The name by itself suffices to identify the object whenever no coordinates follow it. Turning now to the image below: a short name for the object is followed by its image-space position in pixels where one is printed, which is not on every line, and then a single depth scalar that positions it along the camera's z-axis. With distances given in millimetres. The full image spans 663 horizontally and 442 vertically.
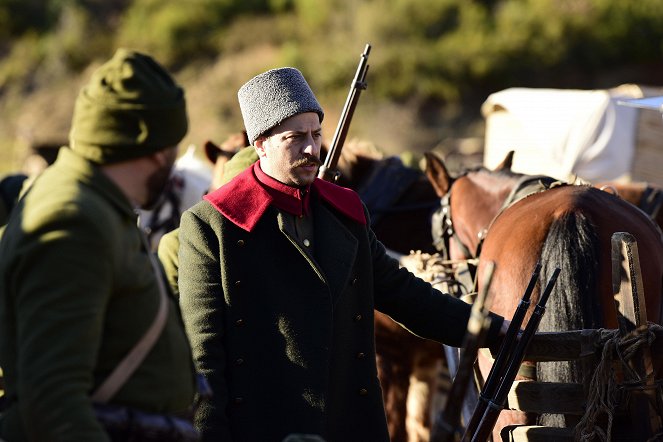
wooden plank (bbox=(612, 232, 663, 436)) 6094
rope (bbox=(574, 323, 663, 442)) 6078
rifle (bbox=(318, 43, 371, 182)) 9391
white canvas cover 16141
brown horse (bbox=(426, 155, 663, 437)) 7187
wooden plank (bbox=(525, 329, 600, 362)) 6336
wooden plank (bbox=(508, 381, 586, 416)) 6383
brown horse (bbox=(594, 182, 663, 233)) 11625
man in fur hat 6250
